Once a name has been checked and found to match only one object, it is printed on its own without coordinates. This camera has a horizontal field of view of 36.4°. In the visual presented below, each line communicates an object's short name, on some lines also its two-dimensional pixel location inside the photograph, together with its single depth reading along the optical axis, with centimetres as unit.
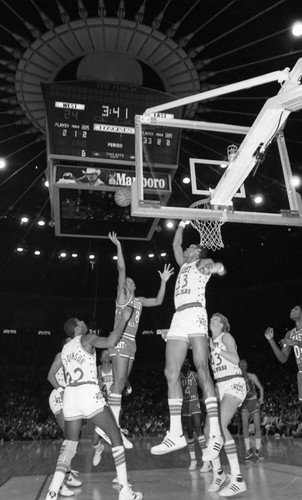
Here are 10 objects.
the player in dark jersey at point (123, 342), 756
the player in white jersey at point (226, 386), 587
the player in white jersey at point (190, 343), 547
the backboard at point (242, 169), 615
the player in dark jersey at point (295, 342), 872
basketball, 987
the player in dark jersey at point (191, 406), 888
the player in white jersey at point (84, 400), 562
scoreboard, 909
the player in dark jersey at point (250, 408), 995
